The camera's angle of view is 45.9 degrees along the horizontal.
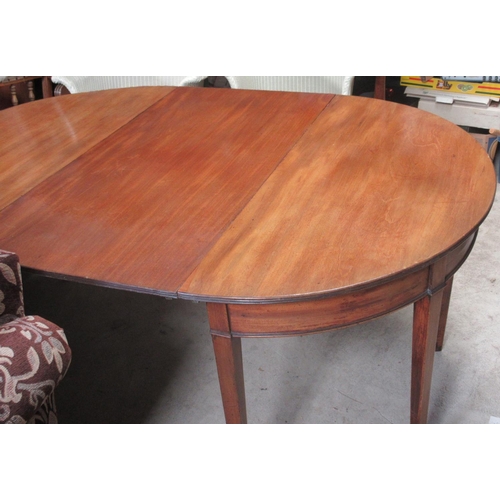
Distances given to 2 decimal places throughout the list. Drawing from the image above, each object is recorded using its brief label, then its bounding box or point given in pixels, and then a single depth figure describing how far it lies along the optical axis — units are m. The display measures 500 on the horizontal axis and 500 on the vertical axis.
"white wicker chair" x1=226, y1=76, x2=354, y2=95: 2.52
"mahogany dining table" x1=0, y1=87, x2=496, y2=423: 1.15
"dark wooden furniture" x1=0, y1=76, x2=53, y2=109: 2.92
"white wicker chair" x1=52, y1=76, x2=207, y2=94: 2.59
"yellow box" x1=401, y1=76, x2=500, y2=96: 2.72
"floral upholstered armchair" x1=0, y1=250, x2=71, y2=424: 1.08
